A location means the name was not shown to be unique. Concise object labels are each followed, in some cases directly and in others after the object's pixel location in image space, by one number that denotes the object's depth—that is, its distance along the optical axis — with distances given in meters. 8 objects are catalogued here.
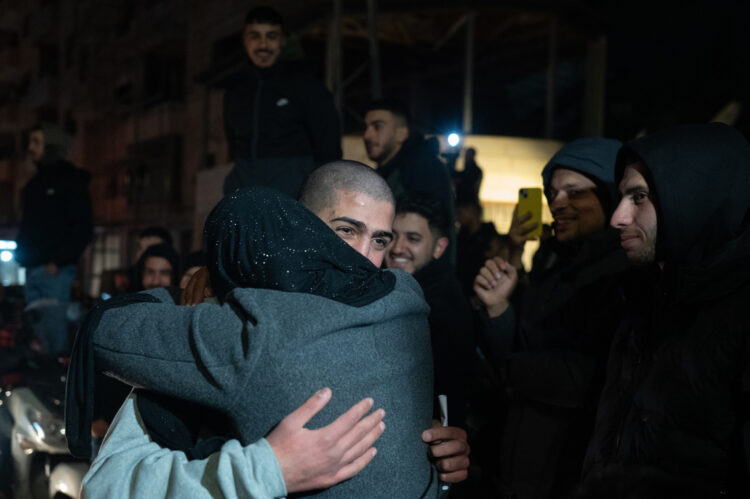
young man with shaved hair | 1.70
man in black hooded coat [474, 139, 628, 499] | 2.77
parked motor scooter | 4.26
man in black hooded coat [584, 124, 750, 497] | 1.88
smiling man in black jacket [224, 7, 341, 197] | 4.44
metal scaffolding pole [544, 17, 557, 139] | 14.89
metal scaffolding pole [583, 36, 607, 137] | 15.92
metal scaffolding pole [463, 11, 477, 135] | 14.51
